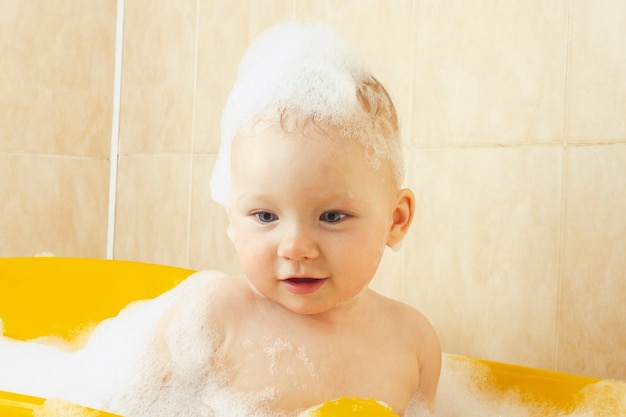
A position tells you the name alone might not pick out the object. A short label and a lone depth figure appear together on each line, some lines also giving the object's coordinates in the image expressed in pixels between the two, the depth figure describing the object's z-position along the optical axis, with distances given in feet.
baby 3.34
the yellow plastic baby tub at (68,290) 5.31
